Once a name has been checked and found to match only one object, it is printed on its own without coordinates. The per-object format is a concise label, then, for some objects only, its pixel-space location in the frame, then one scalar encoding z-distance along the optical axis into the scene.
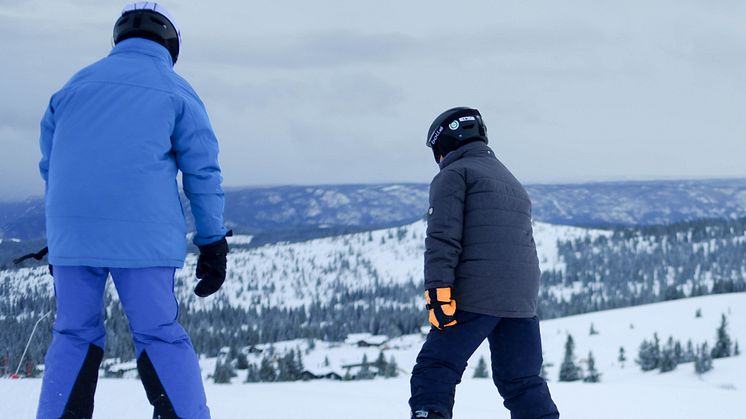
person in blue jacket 2.73
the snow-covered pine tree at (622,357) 59.63
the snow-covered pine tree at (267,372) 42.38
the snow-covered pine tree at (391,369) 47.50
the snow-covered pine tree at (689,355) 47.49
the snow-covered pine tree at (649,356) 48.66
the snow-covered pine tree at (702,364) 40.53
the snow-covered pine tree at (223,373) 42.47
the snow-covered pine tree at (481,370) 37.97
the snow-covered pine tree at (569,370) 41.87
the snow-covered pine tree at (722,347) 48.92
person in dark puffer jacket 3.19
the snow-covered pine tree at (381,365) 48.76
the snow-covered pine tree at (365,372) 47.53
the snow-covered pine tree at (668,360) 45.16
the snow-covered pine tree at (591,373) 40.12
